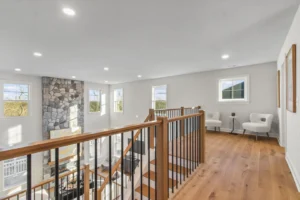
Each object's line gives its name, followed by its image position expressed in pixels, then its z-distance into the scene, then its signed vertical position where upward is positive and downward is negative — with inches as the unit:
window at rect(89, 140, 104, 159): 309.8 -98.7
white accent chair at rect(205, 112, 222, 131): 199.0 -26.3
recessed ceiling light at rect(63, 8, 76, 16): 76.1 +46.4
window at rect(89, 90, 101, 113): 326.2 +2.7
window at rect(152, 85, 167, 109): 283.0 +7.6
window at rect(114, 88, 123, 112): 353.6 +2.6
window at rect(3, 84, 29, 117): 220.9 +2.5
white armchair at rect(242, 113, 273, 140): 161.8 -26.0
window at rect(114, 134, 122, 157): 323.3 -100.3
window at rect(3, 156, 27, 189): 213.3 -102.7
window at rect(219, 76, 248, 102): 200.4 +15.3
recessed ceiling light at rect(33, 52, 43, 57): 138.4 +44.4
